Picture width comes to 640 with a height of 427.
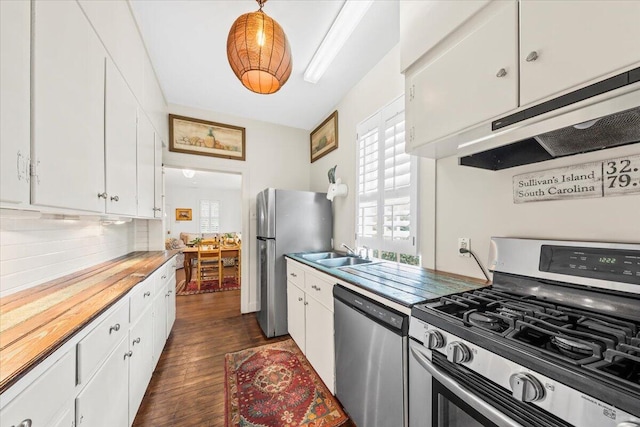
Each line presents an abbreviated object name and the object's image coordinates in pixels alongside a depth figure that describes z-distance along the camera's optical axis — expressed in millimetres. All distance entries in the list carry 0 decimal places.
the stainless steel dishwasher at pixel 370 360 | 1072
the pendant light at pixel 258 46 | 1291
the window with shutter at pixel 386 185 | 1854
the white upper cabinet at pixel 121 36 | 1290
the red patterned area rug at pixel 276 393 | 1516
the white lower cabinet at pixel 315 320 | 1681
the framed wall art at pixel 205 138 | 3037
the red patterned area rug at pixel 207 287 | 4188
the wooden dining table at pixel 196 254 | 4379
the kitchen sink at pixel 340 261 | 2296
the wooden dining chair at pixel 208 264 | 4410
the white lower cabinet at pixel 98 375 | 645
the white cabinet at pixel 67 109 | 874
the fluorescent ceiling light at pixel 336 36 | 1595
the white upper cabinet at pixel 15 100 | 724
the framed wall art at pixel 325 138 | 2969
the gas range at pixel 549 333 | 537
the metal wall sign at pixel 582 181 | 891
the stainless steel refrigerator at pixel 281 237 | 2617
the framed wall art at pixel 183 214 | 8094
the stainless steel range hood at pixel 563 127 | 683
